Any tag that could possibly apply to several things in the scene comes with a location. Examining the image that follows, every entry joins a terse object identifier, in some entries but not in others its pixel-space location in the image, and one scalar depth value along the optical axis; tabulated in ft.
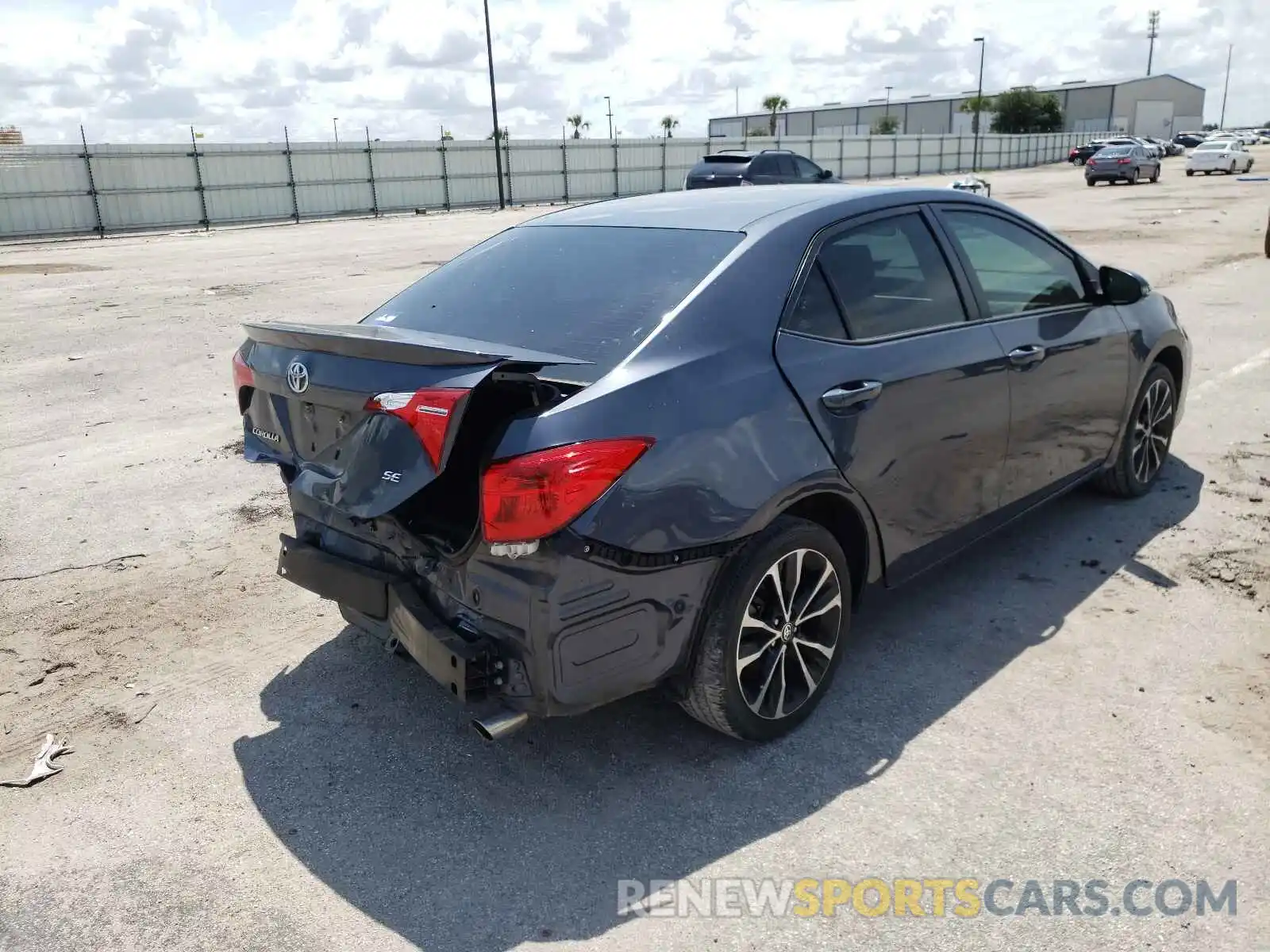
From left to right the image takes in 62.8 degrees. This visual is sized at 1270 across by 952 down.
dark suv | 70.90
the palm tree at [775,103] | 363.52
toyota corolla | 9.20
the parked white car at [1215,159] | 154.20
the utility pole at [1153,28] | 393.29
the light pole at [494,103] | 123.95
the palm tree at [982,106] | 317.63
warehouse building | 348.18
